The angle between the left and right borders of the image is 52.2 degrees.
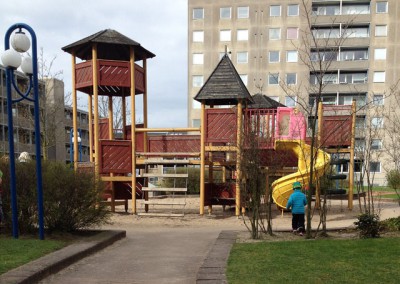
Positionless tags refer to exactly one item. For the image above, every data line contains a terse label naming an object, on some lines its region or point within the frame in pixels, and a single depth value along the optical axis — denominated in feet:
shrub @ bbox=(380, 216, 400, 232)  29.50
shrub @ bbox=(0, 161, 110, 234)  26.25
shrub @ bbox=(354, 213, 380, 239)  26.17
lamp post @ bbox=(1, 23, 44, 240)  24.21
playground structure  46.37
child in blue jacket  31.45
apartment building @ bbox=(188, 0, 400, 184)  167.12
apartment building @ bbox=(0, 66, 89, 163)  90.91
